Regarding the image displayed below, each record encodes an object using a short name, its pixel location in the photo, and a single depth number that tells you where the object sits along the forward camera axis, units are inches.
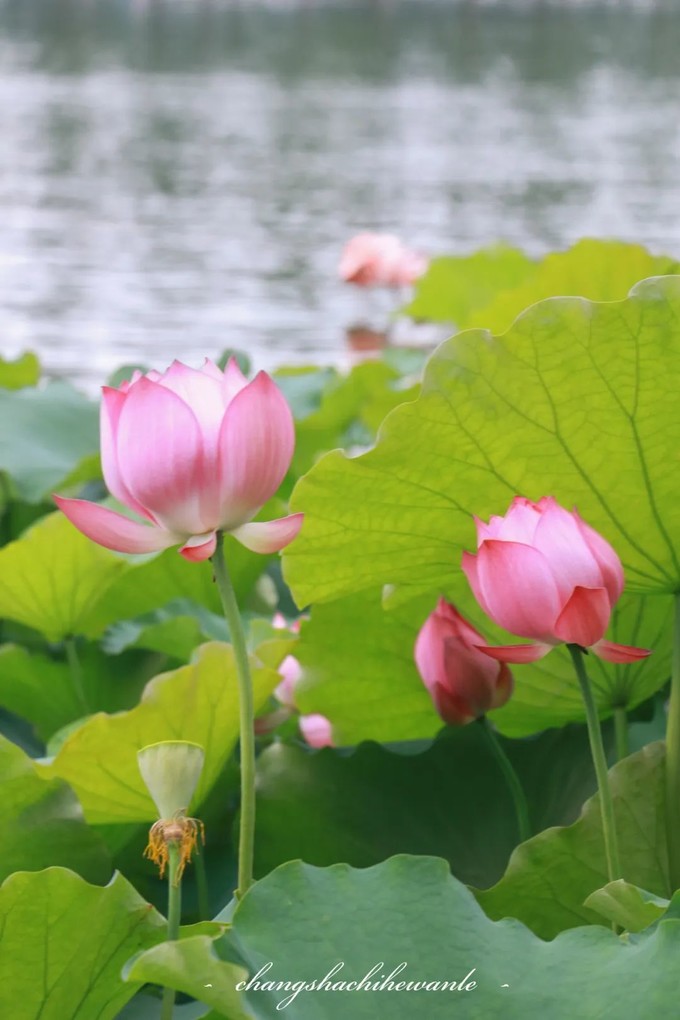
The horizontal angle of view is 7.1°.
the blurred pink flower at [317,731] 157.6
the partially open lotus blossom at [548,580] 137.6
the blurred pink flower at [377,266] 433.2
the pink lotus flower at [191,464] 138.1
